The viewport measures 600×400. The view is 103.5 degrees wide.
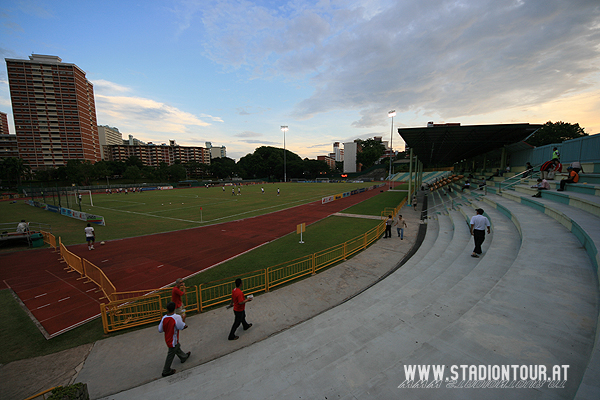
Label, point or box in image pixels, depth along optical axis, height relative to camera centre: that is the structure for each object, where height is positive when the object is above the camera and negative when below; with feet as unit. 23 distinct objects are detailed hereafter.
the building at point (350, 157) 470.80 +32.58
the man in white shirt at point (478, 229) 28.71 -7.20
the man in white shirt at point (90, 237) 48.62 -11.95
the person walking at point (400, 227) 52.11 -12.15
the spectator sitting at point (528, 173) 72.02 -1.09
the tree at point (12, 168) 226.38 +12.05
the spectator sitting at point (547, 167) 50.20 +0.47
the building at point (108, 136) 528.22 +103.74
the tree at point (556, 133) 177.16 +27.27
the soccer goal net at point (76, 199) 121.57 -12.31
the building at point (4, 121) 517.72 +133.68
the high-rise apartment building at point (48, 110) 308.60 +94.34
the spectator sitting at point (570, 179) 42.75 -1.91
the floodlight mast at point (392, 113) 171.12 +42.77
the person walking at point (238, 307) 20.75 -11.52
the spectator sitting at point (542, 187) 45.40 -3.47
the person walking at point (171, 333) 16.99 -11.26
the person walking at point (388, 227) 53.21 -12.24
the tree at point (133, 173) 287.69 +6.13
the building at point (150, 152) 492.25 +54.31
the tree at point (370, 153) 426.06 +35.51
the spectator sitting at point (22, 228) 53.31 -10.65
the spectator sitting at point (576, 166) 44.51 +0.46
